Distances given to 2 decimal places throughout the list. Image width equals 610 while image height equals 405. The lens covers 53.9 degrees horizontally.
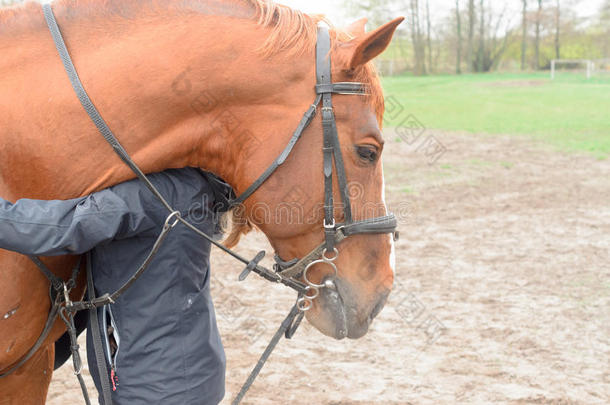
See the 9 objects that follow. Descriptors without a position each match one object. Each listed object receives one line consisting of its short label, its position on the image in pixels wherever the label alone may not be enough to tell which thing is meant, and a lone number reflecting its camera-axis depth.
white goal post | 34.27
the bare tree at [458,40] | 40.62
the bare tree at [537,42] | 42.94
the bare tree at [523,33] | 42.66
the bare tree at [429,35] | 40.31
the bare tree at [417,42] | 38.41
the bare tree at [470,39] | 40.41
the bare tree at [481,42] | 42.00
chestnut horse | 1.96
